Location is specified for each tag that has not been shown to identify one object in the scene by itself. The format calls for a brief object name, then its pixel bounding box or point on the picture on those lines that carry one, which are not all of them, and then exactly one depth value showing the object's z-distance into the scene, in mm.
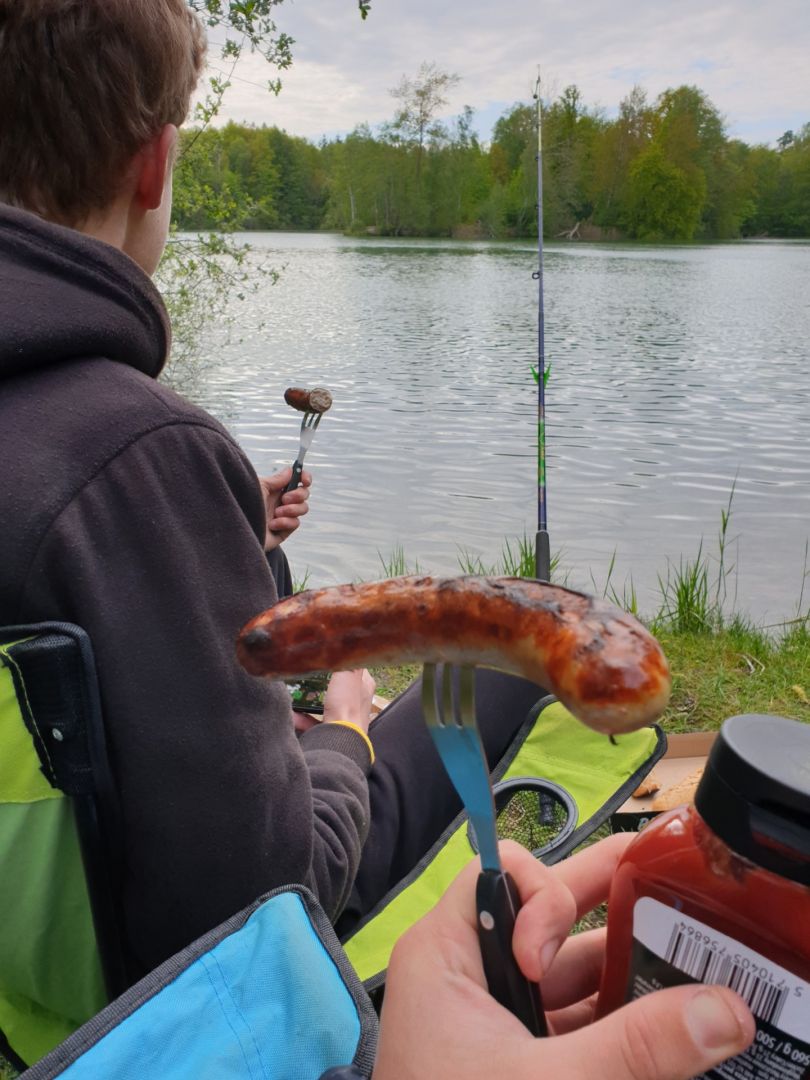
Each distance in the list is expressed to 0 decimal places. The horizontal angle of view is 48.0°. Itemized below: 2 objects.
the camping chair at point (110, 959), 970
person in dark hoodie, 1064
